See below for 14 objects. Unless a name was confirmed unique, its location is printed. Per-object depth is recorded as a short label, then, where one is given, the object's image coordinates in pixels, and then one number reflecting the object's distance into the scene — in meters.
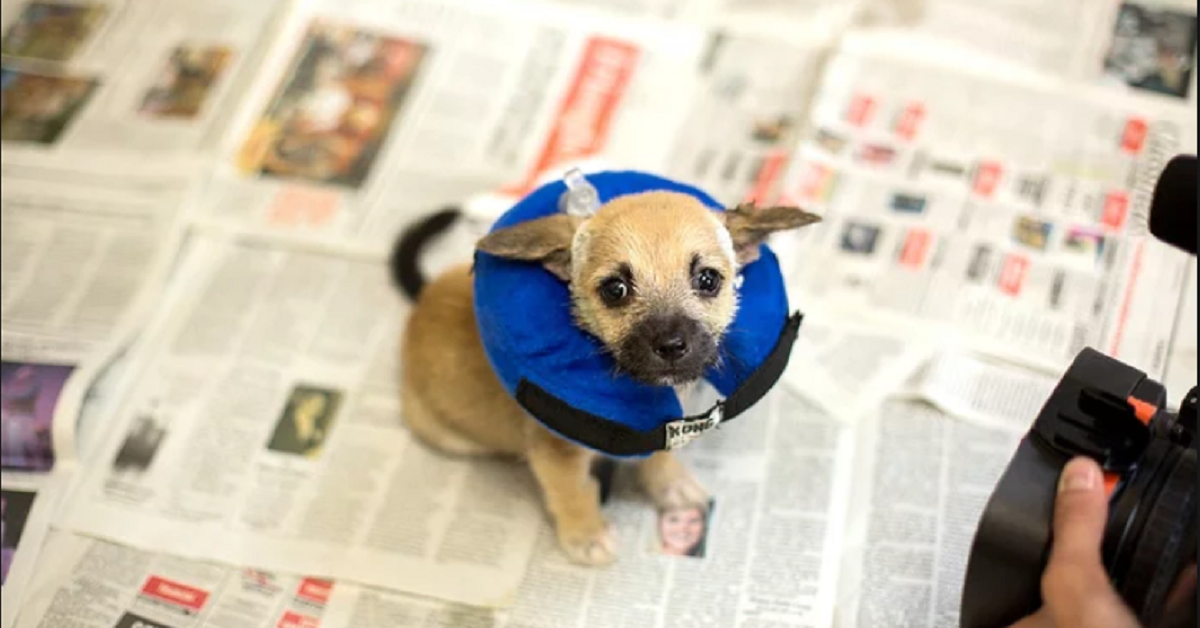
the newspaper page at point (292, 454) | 1.38
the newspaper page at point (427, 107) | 1.74
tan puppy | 1.09
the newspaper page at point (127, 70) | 1.82
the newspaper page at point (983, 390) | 1.43
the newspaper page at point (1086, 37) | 1.72
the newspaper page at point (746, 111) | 1.70
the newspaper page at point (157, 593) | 1.33
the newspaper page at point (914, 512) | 1.28
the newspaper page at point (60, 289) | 1.46
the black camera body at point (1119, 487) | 0.86
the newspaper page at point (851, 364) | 1.47
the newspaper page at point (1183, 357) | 1.41
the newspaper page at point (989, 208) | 1.51
